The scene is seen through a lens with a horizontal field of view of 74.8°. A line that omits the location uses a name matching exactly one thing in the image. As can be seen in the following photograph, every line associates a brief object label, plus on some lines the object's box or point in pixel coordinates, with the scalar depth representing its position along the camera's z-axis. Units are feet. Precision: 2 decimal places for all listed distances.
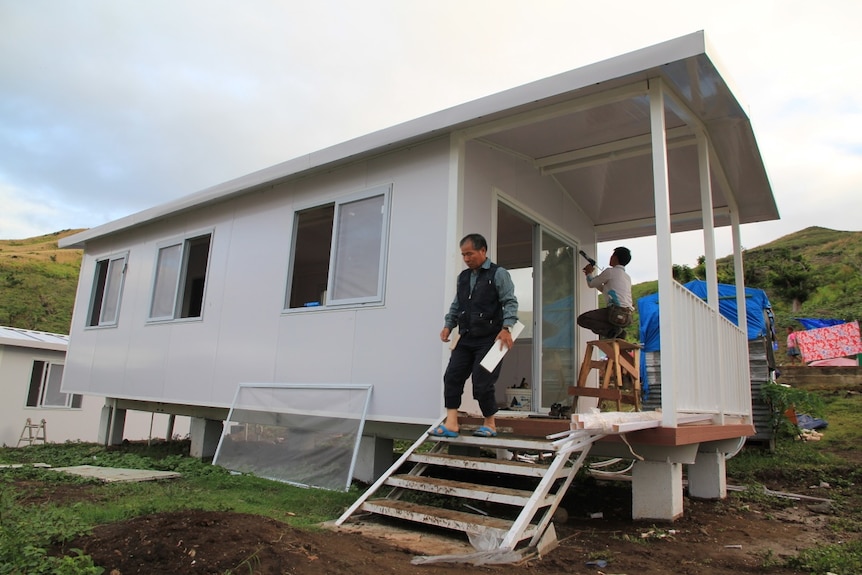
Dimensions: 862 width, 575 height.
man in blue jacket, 13.67
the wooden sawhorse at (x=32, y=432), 44.50
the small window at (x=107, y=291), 30.25
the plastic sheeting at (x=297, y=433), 17.48
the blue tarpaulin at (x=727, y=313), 27.25
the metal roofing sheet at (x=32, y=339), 44.19
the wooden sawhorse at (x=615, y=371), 14.76
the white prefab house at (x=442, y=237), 14.48
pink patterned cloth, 40.83
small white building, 44.47
